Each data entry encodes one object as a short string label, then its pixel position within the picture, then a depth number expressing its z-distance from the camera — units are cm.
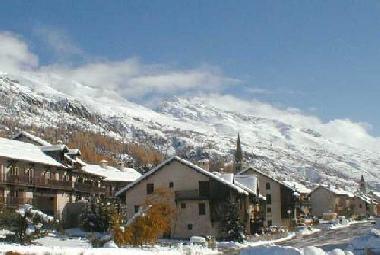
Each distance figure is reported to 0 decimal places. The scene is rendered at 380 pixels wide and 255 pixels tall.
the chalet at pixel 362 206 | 17176
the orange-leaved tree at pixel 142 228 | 4516
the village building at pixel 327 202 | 15362
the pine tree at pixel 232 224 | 6562
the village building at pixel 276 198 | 9894
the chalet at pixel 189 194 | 6844
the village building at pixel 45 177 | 7144
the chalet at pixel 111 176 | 10133
